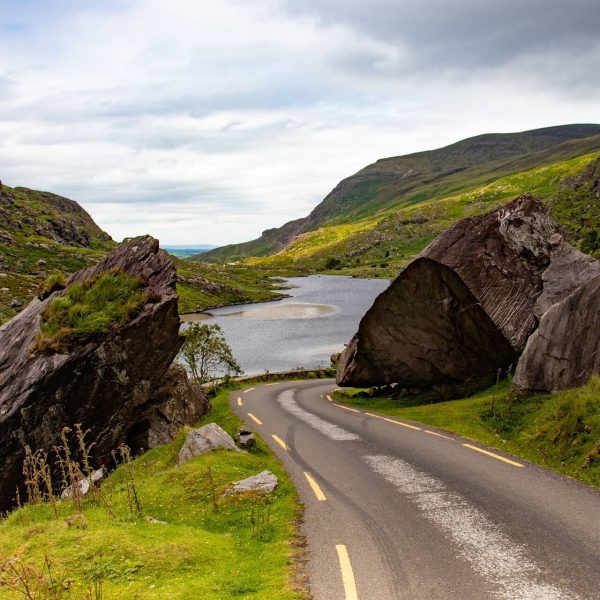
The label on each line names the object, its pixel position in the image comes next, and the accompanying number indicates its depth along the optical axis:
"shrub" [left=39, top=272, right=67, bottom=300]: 27.80
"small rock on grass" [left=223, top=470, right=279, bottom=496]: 14.91
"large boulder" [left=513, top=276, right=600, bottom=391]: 19.59
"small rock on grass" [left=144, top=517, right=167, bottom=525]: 12.69
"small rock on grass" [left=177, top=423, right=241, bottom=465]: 19.56
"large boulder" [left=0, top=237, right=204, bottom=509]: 22.28
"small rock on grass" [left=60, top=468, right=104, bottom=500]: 19.21
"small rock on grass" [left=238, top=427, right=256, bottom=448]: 21.19
